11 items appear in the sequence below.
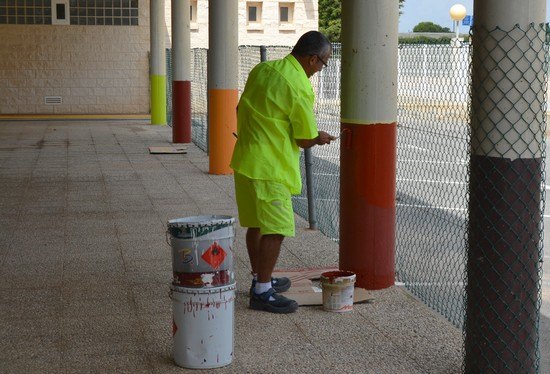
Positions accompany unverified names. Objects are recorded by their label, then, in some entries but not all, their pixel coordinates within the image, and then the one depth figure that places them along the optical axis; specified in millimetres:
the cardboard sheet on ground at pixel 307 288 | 6949
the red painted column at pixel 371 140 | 7266
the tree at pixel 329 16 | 58188
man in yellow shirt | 6484
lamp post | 36541
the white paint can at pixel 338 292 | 6652
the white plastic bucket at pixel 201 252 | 5395
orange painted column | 14453
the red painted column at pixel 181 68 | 20484
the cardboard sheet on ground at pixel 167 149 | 18344
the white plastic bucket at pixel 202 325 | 5434
